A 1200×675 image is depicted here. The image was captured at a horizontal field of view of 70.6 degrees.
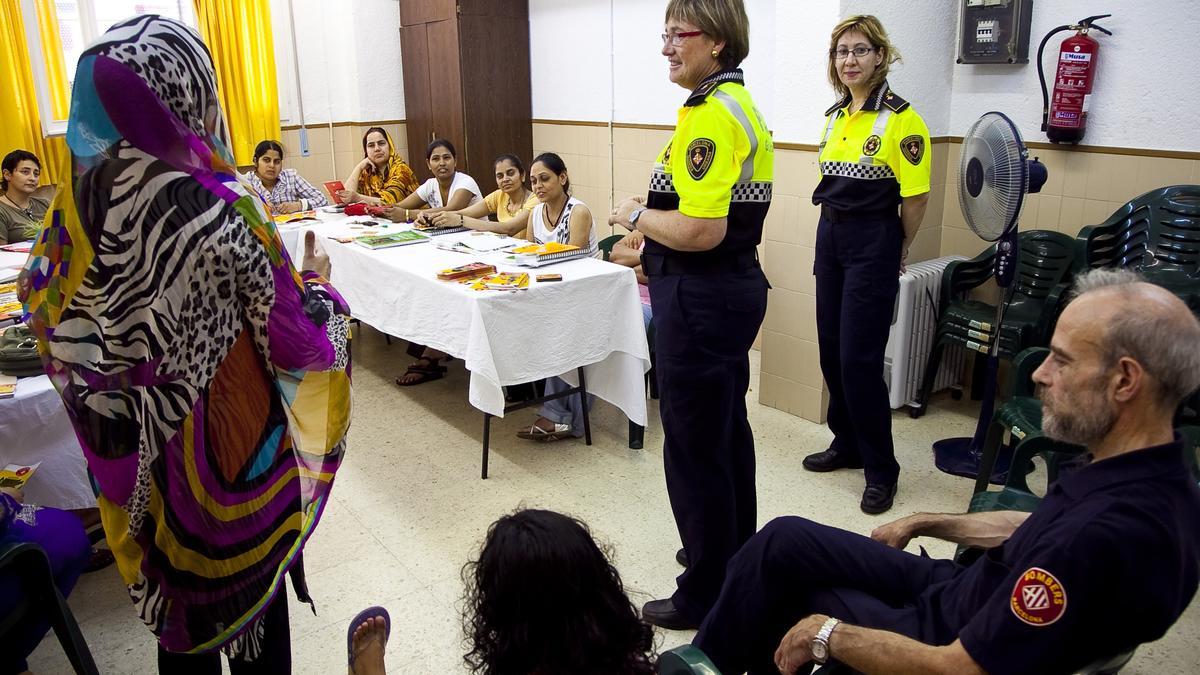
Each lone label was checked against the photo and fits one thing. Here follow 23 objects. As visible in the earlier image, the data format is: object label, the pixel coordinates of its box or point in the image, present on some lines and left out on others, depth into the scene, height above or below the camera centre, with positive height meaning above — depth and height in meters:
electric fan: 2.79 -0.27
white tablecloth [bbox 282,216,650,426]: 3.11 -0.79
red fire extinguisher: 3.32 +0.07
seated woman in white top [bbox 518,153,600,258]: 3.79 -0.41
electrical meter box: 3.53 +0.30
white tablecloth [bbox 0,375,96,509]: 2.10 -0.79
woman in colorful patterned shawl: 1.27 -0.35
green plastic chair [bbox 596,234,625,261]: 4.37 -0.66
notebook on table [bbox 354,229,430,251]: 4.02 -0.57
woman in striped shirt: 5.17 -0.40
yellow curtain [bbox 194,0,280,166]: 6.01 +0.39
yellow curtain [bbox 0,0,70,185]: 5.16 +0.21
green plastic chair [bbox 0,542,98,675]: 1.66 -0.94
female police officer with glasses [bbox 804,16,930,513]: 2.88 -0.36
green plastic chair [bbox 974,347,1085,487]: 2.22 -0.90
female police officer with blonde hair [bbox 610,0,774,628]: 1.97 -0.38
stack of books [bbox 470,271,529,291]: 3.15 -0.61
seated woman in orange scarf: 5.37 -0.36
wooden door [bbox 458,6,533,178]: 5.98 +0.22
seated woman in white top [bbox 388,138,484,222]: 4.89 -0.42
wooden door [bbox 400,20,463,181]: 6.07 +0.21
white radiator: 3.68 -0.97
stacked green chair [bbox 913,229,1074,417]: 3.38 -0.80
